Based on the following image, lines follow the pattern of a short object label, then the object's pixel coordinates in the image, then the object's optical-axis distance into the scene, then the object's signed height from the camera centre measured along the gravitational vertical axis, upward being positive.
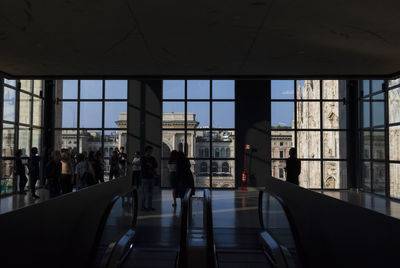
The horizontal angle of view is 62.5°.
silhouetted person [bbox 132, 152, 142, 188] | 10.59 -0.58
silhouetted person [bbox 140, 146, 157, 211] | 8.60 -0.51
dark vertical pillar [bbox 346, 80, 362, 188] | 15.70 +0.69
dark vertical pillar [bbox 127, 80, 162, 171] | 15.57 +1.68
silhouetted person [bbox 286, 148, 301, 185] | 8.98 -0.39
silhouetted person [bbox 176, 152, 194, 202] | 8.41 -0.54
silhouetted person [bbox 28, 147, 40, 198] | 11.44 -0.72
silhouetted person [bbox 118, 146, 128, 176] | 13.21 -0.48
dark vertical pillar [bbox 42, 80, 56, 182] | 15.82 +1.77
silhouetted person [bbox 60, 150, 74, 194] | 8.69 -0.57
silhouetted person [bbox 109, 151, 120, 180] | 13.12 -0.56
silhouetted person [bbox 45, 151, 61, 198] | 8.56 -0.52
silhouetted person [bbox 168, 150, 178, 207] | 8.59 -0.46
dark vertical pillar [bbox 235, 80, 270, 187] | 15.45 +1.15
